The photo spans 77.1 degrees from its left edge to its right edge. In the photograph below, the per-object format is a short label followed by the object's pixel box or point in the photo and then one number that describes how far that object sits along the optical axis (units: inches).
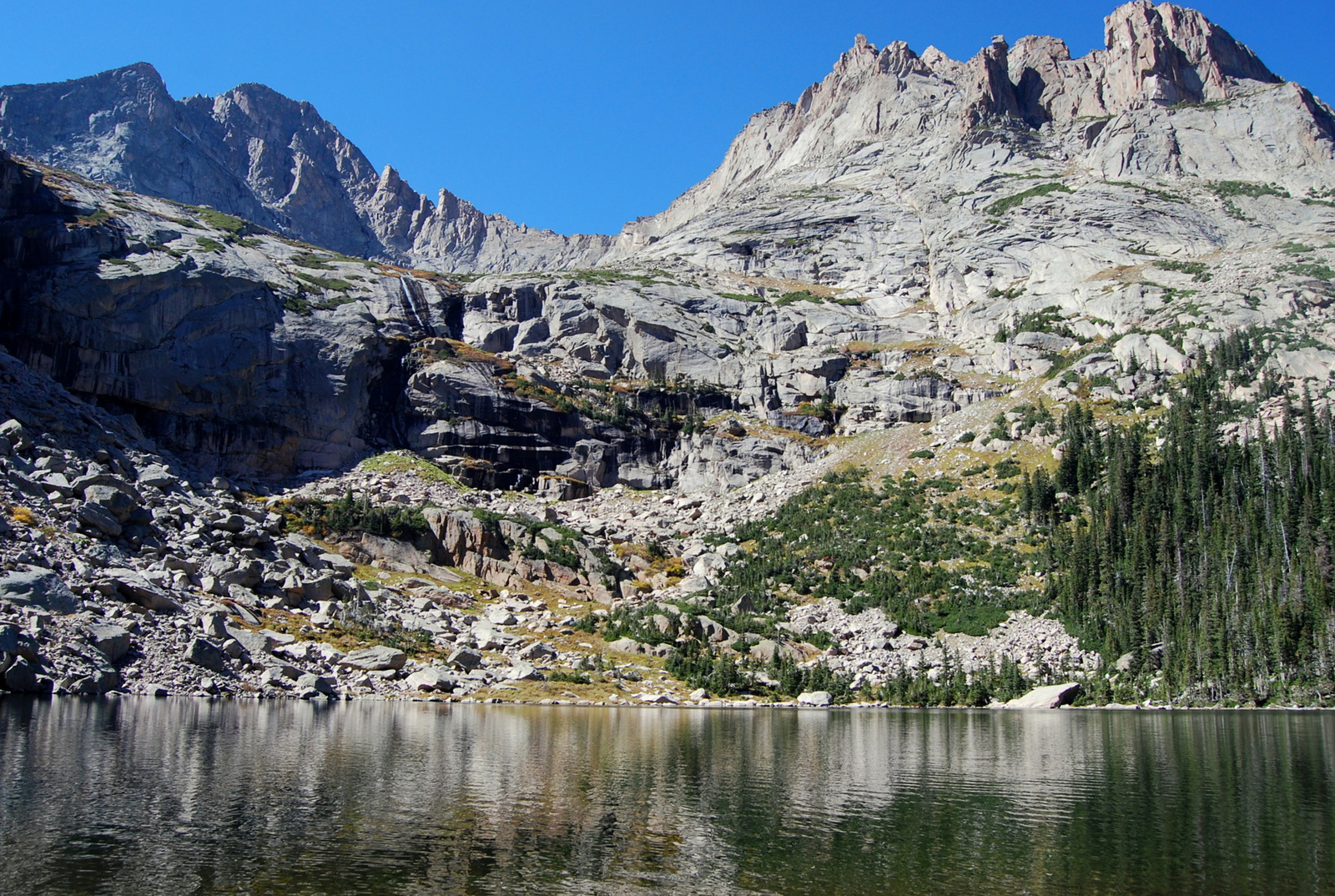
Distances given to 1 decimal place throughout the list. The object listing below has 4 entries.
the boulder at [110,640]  2420.0
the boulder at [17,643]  2191.2
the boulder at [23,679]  2154.3
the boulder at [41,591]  2380.7
